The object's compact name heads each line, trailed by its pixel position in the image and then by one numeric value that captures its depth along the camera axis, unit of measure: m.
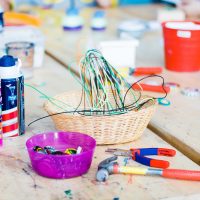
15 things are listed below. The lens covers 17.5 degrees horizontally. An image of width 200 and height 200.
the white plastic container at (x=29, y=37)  2.03
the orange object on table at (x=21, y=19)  2.34
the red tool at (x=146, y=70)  1.94
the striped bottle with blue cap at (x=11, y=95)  1.39
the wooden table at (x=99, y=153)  1.20
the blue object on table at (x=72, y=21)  2.52
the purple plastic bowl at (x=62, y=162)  1.24
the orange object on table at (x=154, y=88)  1.77
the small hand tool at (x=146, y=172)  1.25
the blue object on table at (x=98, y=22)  2.52
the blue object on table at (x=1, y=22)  1.82
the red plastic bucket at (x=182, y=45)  1.92
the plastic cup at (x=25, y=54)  1.89
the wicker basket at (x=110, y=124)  1.36
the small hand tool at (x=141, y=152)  1.32
